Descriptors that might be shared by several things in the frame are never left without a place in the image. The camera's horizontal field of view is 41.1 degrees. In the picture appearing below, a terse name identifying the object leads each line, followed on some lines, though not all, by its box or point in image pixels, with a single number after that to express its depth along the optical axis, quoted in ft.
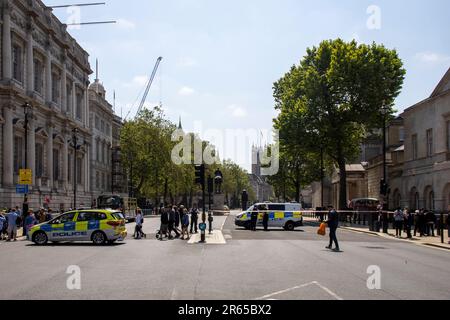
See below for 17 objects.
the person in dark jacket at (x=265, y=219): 132.57
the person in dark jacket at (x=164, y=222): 98.58
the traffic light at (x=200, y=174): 93.66
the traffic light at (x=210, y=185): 100.12
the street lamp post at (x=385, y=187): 122.86
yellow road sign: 114.83
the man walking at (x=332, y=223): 79.92
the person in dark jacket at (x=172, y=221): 101.41
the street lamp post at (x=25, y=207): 111.96
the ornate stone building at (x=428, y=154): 141.69
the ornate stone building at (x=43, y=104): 146.92
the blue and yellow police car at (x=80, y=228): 87.35
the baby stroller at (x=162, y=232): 99.17
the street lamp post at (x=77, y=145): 216.62
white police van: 137.92
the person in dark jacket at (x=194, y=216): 121.12
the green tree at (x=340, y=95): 176.35
